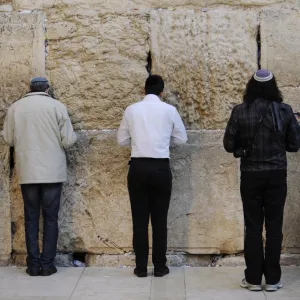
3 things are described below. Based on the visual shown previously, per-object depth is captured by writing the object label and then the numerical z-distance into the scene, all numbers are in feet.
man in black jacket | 20.01
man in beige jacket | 22.13
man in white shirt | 21.47
